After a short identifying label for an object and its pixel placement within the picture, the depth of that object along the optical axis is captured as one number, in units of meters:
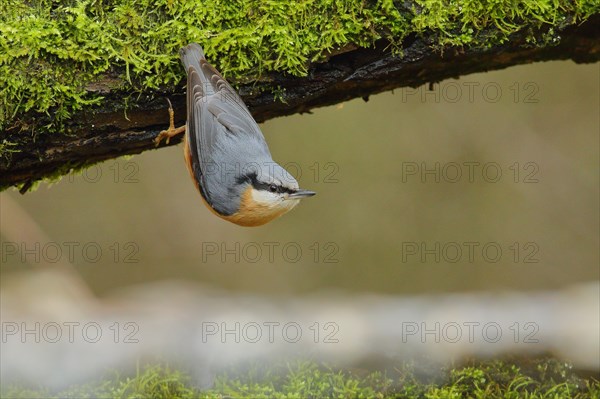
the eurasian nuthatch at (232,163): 5.67
